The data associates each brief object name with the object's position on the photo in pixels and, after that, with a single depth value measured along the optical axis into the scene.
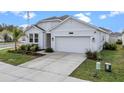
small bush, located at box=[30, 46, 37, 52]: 10.10
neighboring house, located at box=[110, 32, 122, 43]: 23.36
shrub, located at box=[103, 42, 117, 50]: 11.95
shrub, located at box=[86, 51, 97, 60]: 7.72
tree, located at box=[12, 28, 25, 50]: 10.30
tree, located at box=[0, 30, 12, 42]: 24.25
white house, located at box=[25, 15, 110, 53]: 9.04
